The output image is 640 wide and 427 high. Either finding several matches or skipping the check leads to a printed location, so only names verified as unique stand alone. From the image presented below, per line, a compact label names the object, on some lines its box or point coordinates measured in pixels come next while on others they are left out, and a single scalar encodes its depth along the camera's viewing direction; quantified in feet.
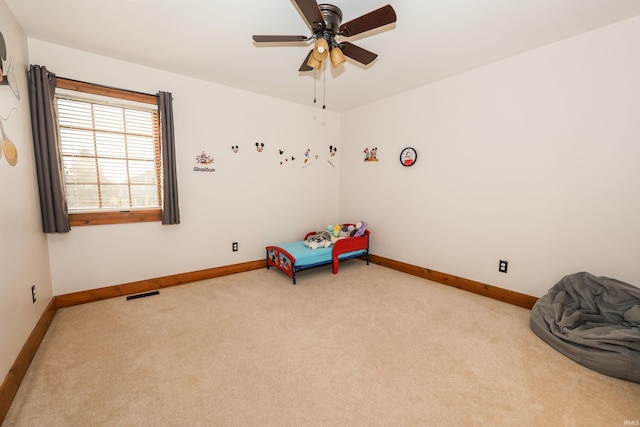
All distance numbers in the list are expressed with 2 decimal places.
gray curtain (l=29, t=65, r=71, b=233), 7.65
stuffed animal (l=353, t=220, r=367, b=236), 13.07
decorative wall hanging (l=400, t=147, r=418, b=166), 11.87
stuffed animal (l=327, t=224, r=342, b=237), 13.39
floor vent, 9.54
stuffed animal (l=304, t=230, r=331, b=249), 12.23
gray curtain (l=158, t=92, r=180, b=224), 9.76
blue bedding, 11.22
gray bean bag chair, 5.60
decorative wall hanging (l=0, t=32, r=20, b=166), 5.72
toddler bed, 11.23
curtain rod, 8.39
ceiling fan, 5.30
